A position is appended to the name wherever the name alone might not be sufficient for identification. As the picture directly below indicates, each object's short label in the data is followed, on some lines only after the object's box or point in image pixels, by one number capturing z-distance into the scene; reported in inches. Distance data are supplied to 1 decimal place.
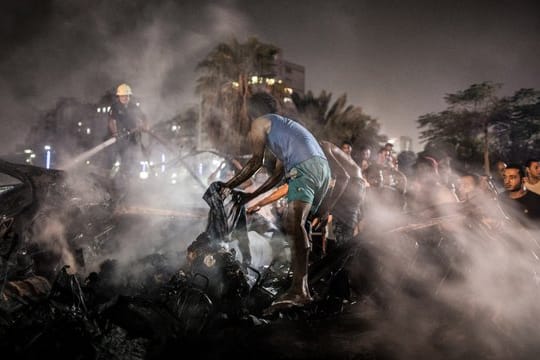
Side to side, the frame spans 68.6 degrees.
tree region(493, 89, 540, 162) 1060.5
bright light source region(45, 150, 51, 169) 292.4
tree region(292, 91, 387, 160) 1006.4
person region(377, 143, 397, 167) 328.2
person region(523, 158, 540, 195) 188.5
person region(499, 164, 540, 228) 161.9
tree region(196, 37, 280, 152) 896.9
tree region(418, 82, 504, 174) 1147.3
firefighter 273.4
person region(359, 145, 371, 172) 337.1
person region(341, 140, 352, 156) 304.6
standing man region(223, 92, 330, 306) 127.8
